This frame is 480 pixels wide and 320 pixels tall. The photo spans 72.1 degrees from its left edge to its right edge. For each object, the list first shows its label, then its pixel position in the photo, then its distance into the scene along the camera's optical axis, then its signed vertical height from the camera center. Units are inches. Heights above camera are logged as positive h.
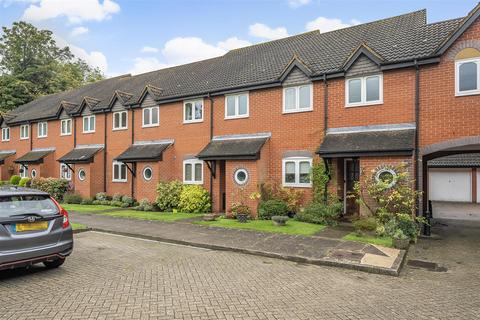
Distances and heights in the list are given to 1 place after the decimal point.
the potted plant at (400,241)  335.6 -73.8
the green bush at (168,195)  629.9 -54.1
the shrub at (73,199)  765.3 -75.2
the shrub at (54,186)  812.0 -48.2
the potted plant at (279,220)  447.9 -71.5
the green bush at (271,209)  504.4 -63.7
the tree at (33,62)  1631.4 +542.7
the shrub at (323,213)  463.8 -64.7
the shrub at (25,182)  886.7 -42.4
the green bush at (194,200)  605.6 -61.0
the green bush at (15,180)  940.1 -39.4
